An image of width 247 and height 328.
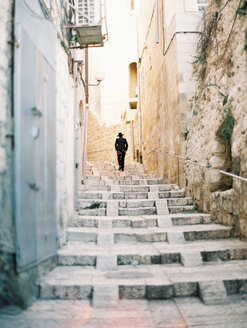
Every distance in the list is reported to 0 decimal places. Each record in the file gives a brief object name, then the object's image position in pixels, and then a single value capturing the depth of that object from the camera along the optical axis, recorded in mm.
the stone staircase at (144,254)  3271
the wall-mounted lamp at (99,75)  9203
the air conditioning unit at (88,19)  5258
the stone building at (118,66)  22094
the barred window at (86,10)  5344
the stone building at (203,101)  4676
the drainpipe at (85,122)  8742
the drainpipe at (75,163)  5461
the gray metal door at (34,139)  3066
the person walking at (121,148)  10641
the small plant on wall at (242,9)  4629
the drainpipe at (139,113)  14031
